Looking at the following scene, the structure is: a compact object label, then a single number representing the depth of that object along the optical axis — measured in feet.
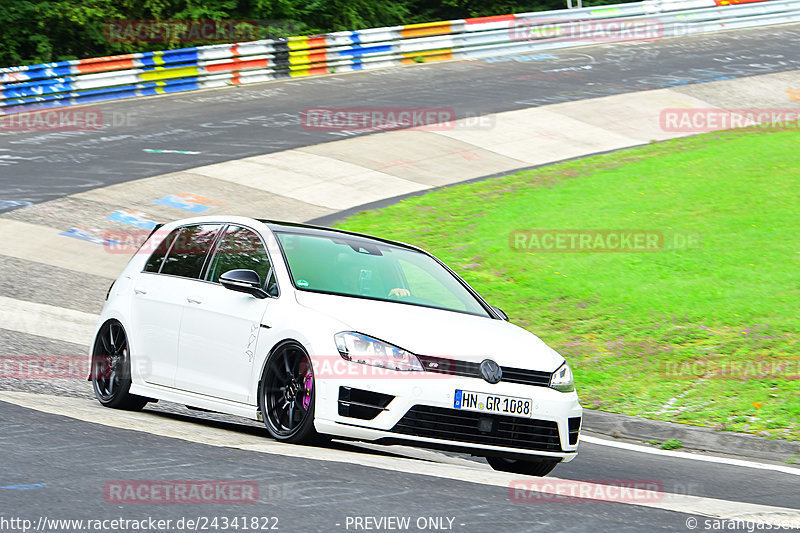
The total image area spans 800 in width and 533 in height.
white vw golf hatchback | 43.91
